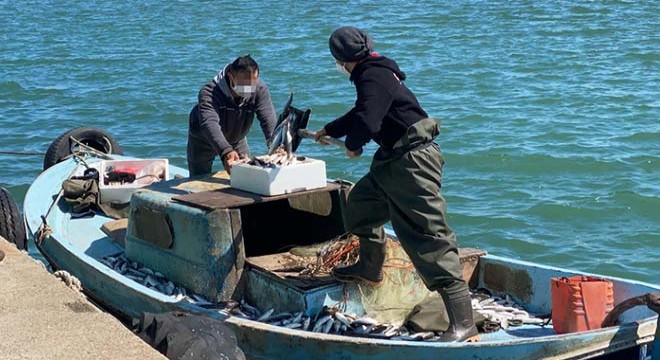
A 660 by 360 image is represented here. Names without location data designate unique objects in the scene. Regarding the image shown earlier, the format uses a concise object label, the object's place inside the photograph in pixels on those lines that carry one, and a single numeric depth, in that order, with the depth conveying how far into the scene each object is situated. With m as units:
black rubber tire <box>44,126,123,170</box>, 22.44
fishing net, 13.65
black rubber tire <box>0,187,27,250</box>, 18.31
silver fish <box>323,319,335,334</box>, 13.13
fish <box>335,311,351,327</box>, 13.31
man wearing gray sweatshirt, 16.16
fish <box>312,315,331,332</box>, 13.14
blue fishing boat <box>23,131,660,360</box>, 12.07
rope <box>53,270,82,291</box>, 13.27
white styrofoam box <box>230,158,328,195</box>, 14.20
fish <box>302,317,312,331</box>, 13.17
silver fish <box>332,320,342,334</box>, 13.20
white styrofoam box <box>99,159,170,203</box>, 19.39
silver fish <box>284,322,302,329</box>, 13.24
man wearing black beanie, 12.19
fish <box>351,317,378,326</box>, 13.44
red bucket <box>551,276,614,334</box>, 12.72
